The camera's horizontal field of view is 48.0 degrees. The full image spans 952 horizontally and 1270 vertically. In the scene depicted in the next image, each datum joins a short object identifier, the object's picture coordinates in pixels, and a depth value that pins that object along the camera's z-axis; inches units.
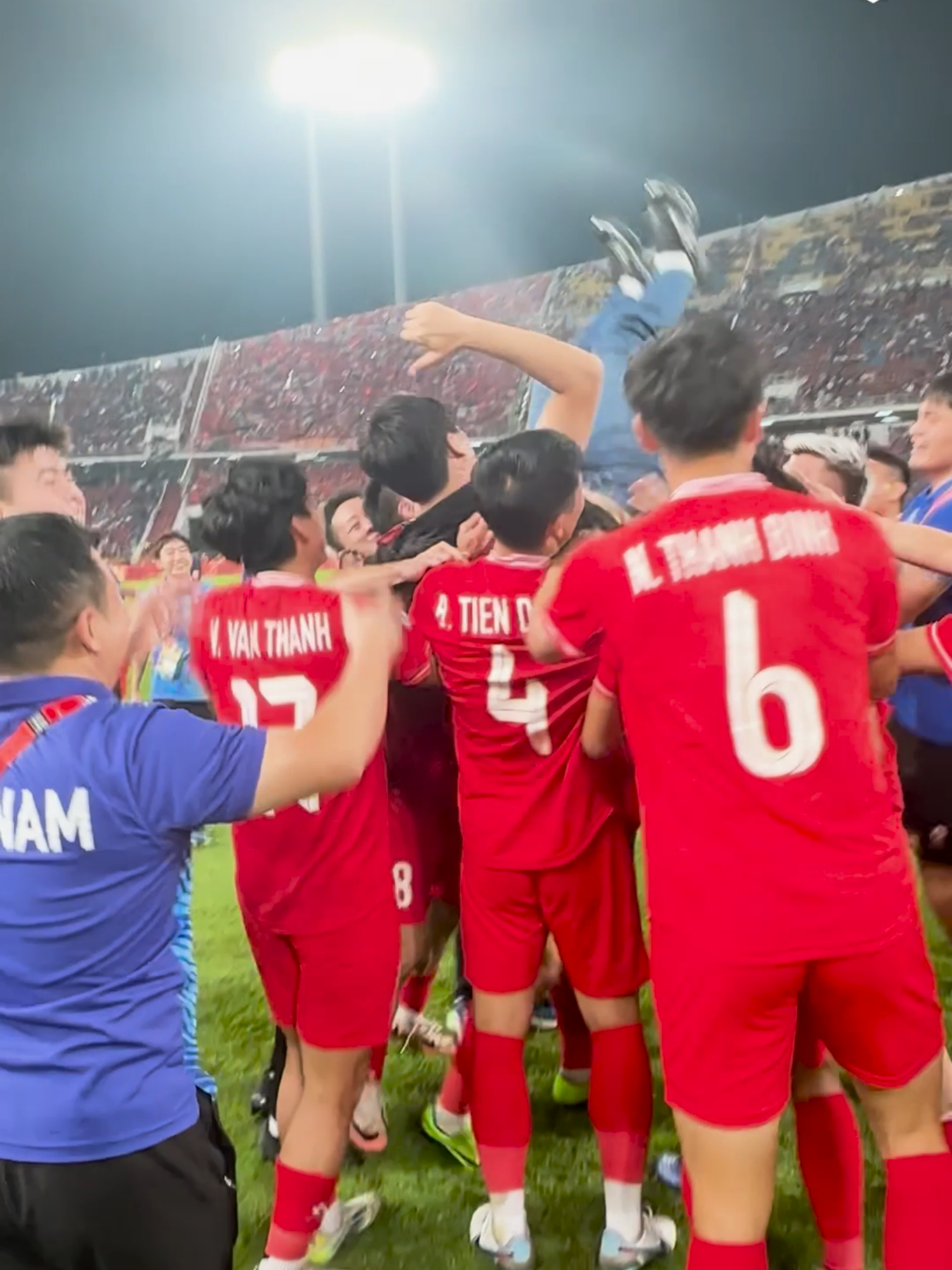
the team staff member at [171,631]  74.0
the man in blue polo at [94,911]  40.3
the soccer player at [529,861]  63.5
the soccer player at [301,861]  63.3
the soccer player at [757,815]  44.8
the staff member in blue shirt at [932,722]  73.3
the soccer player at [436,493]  77.0
